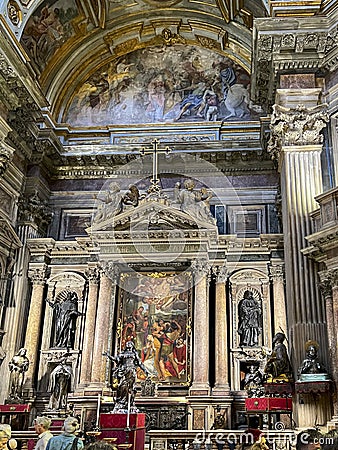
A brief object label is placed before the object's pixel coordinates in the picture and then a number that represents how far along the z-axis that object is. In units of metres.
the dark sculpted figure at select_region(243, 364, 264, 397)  13.58
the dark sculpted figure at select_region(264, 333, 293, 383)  10.88
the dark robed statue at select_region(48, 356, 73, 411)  15.05
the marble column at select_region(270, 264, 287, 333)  15.20
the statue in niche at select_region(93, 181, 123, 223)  16.67
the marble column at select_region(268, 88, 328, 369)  10.96
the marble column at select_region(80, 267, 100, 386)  15.16
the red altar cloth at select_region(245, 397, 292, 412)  10.30
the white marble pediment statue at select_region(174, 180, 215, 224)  16.27
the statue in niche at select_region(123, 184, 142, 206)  16.75
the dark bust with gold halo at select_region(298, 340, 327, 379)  10.18
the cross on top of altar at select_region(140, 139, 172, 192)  16.58
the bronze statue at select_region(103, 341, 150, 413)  12.64
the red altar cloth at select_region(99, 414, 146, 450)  9.34
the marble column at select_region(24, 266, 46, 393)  15.53
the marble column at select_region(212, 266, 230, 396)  14.69
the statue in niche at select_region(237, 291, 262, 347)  15.25
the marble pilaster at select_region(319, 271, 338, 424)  10.11
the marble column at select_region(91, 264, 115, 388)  14.99
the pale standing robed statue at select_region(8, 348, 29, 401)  14.70
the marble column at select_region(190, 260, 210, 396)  14.64
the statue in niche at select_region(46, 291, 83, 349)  15.85
